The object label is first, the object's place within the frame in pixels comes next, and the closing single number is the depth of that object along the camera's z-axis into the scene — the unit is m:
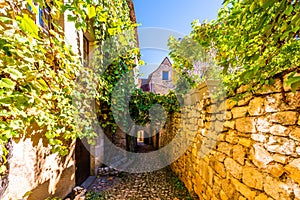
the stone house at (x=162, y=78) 14.27
